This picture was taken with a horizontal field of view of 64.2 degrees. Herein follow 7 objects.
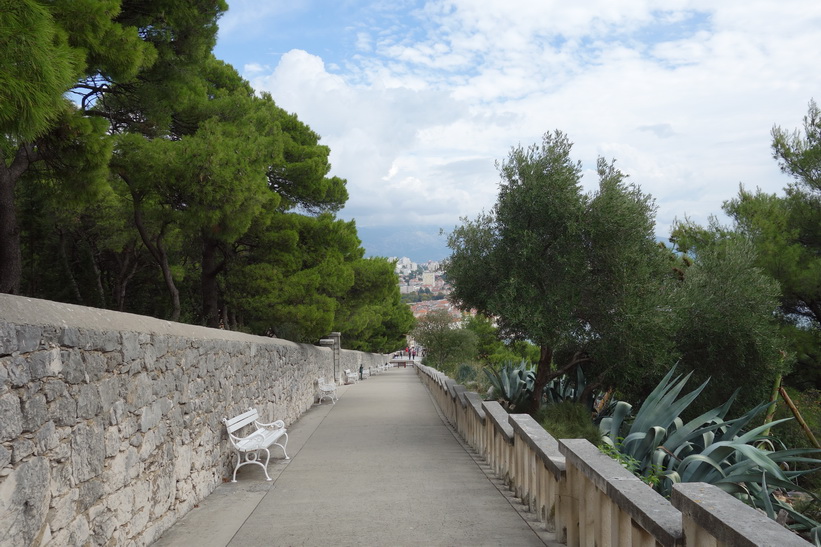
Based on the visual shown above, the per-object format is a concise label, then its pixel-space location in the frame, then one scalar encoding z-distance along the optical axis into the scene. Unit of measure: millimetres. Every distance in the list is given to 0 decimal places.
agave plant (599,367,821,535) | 6960
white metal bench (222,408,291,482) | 7695
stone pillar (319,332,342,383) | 26473
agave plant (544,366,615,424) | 13016
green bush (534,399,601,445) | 9516
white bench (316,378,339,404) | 19094
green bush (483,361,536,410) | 13625
